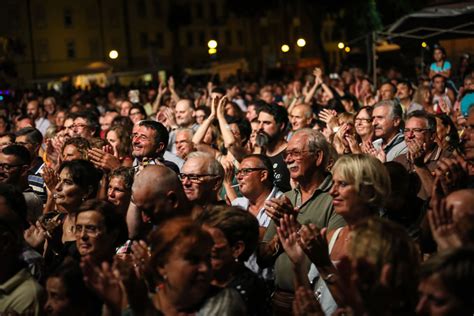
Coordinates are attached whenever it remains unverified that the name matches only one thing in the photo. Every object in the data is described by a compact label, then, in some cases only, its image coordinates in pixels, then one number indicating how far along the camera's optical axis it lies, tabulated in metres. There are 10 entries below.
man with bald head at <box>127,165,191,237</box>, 6.26
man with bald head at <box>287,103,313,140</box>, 11.10
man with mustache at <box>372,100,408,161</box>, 9.52
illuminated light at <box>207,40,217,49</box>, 27.86
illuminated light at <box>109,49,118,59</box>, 29.02
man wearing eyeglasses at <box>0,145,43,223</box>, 8.39
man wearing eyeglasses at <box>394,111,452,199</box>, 8.33
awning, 16.38
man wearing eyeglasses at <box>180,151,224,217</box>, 7.05
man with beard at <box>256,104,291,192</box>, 9.45
